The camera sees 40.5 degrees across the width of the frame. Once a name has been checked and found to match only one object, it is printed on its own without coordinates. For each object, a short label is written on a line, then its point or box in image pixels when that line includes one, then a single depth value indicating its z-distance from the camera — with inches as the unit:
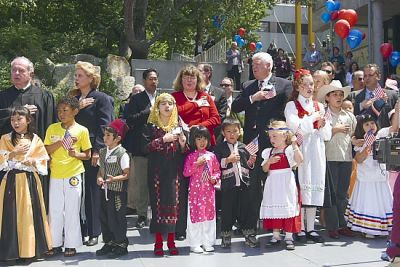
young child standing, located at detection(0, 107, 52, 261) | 220.1
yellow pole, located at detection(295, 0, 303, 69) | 1031.0
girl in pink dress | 237.0
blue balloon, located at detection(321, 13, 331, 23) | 801.3
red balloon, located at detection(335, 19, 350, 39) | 645.9
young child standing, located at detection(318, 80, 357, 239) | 262.8
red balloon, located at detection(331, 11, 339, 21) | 735.1
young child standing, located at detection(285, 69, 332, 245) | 246.7
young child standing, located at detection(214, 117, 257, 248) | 245.9
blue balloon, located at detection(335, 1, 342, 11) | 763.4
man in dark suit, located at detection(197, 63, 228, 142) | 289.9
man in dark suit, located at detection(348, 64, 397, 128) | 281.3
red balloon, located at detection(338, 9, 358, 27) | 668.7
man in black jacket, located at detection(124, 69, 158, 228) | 275.1
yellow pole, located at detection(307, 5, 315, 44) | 1146.0
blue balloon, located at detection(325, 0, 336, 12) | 759.1
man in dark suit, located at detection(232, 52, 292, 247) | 252.8
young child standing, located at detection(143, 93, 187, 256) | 232.2
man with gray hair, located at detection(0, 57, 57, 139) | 236.8
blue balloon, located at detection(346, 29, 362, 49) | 663.3
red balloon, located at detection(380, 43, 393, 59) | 723.7
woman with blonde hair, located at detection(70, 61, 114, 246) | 245.1
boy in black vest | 230.4
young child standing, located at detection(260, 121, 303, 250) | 238.8
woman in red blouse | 249.8
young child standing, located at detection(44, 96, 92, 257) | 231.5
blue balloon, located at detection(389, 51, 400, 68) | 700.7
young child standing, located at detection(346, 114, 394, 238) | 260.7
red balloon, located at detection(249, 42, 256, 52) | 1046.3
